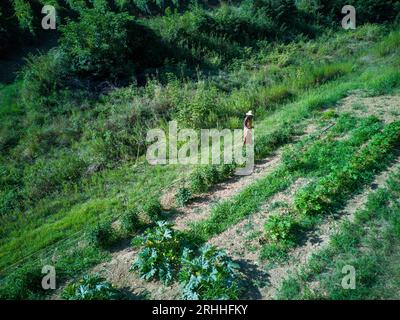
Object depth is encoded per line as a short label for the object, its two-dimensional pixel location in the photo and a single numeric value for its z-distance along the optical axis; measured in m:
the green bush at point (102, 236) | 6.32
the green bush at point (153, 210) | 6.86
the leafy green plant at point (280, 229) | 5.73
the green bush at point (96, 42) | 11.84
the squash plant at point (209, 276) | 4.82
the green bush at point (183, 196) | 7.20
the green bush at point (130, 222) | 6.54
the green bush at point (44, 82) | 11.16
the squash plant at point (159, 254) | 5.45
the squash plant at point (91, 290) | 5.04
